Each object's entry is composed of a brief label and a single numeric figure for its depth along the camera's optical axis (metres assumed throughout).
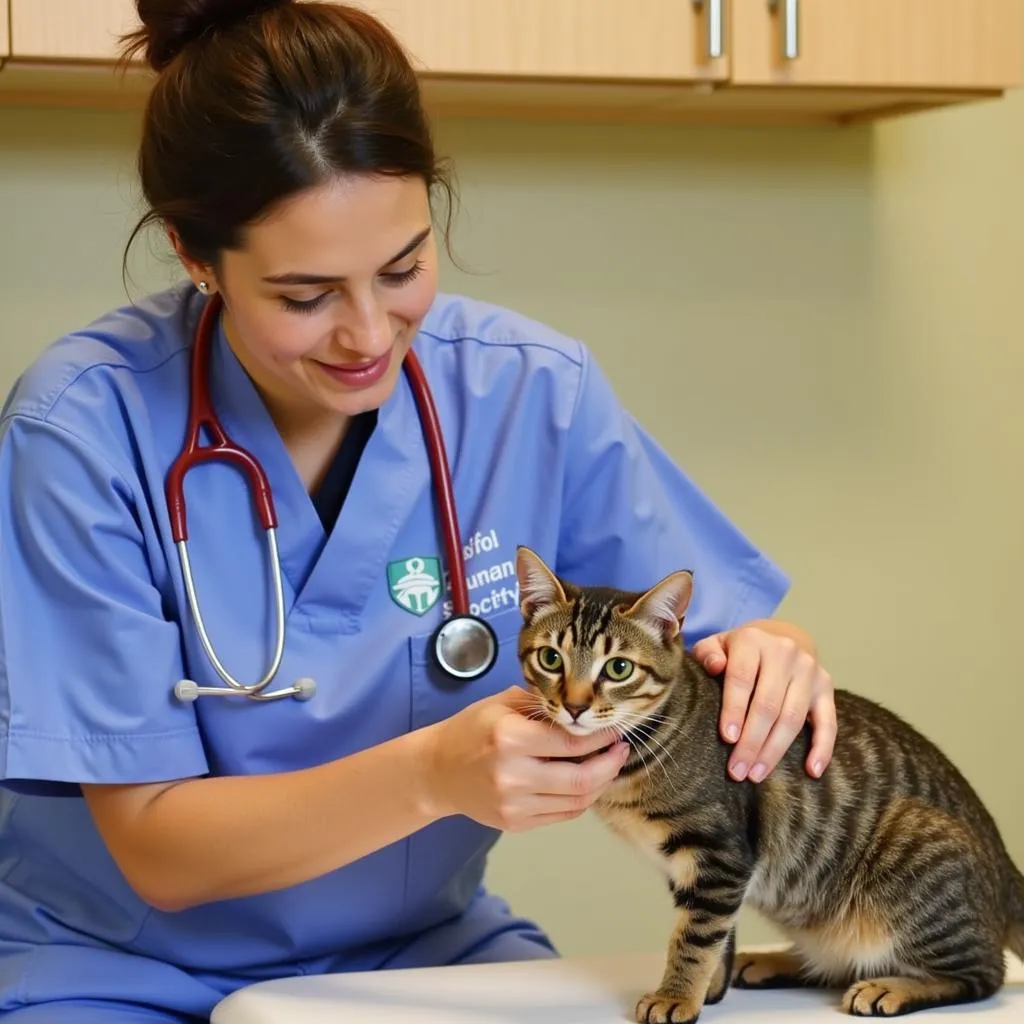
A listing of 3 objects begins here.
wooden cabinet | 1.92
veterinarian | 1.59
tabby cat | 1.57
